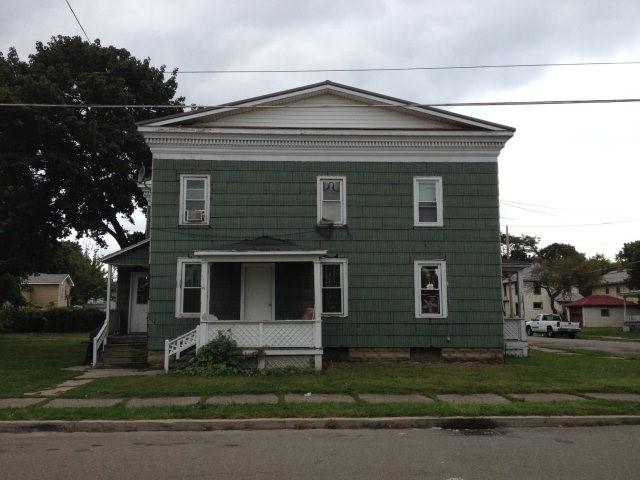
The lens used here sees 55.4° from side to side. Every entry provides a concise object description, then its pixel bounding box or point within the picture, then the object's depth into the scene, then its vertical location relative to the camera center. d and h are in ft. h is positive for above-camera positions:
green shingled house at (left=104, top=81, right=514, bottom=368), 55.98 +8.82
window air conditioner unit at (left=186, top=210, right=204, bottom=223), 56.08 +9.28
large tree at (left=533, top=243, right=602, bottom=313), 190.70 +13.98
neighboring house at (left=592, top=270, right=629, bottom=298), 232.65 +13.49
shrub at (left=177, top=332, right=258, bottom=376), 47.75 -3.35
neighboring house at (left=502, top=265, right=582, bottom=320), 232.12 +8.15
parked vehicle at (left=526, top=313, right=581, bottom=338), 139.44 -1.64
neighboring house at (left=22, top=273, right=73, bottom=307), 209.87 +9.35
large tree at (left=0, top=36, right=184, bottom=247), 80.23 +25.51
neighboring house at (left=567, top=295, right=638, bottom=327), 196.95 +2.27
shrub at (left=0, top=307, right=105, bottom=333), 147.95 -0.47
